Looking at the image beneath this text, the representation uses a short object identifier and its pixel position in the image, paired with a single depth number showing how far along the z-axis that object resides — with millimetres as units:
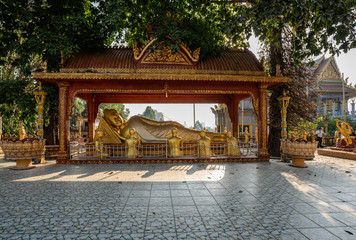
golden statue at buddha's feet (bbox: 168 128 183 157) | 8650
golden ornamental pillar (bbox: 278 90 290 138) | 8836
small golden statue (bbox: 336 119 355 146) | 11008
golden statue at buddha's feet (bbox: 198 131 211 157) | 8715
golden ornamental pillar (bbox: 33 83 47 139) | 8281
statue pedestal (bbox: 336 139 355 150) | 10956
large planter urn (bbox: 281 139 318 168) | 7348
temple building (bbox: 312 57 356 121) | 24859
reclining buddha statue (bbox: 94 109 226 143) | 9242
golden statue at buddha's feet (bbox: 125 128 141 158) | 8463
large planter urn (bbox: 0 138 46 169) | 6914
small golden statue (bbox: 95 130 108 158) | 8414
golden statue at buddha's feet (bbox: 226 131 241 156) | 8967
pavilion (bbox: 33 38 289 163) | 8234
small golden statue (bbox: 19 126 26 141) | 8185
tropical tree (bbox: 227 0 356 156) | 4020
